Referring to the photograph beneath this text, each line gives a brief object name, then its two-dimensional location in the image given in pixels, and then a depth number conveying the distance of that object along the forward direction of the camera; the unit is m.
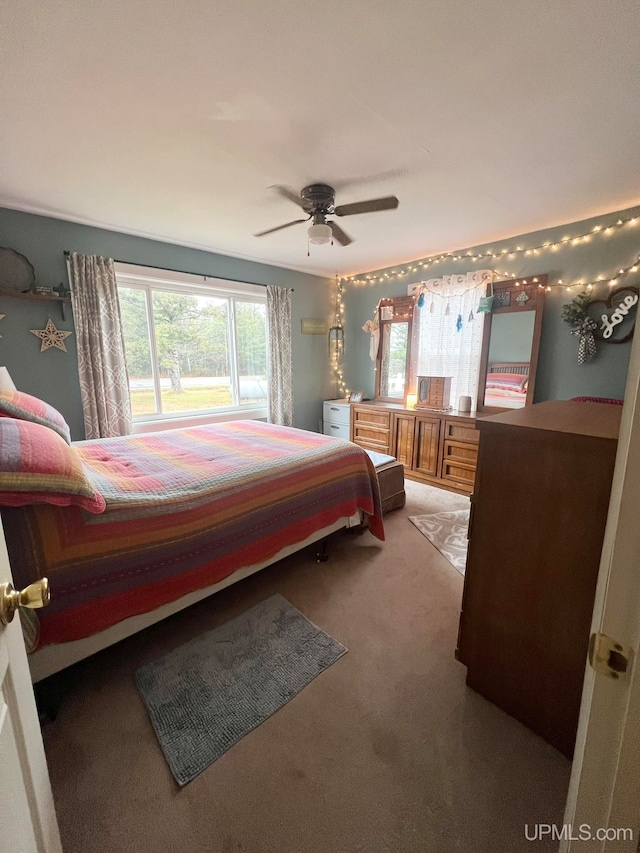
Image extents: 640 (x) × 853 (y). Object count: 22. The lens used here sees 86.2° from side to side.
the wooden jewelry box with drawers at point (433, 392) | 3.79
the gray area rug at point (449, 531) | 2.43
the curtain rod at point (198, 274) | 2.93
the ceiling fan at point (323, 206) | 2.07
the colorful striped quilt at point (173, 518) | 1.22
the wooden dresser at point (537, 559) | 1.10
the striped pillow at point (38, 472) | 1.12
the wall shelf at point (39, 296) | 2.62
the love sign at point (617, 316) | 2.71
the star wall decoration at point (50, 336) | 2.89
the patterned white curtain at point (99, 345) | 2.99
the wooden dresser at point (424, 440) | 3.45
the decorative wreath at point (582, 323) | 2.90
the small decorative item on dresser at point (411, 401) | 4.13
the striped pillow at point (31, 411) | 1.59
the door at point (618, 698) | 0.49
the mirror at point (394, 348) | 4.34
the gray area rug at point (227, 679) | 1.24
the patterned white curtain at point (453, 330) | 3.69
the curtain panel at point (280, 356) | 4.30
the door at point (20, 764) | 0.55
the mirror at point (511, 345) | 3.25
